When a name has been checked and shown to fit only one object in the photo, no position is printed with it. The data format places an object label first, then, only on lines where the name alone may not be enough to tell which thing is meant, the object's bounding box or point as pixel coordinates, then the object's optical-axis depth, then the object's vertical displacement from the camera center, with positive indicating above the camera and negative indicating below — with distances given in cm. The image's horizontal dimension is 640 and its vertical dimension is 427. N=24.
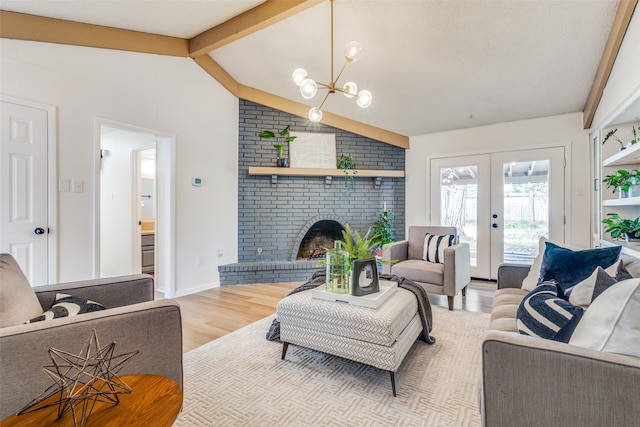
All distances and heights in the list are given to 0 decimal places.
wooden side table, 79 -58
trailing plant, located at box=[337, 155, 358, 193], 465 +75
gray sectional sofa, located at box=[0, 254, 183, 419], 101 -50
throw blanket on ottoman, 216 -70
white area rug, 149 -105
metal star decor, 77 -55
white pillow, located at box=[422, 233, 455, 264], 330 -39
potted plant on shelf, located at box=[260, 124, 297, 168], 440 +114
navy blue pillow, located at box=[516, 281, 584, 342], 106 -40
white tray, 182 -55
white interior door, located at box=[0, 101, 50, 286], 222 +18
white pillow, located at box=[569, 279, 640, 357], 88 -35
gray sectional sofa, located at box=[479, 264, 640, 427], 83 -53
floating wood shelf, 433 +63
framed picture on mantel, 459 +98
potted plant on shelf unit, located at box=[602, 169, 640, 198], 255 +28
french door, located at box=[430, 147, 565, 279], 387 +16
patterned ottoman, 165 -72
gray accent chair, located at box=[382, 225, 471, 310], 293 -58
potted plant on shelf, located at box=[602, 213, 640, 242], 239 -14
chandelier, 237 +111
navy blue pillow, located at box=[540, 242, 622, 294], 160 -29
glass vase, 203 -41
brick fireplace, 435 +19
